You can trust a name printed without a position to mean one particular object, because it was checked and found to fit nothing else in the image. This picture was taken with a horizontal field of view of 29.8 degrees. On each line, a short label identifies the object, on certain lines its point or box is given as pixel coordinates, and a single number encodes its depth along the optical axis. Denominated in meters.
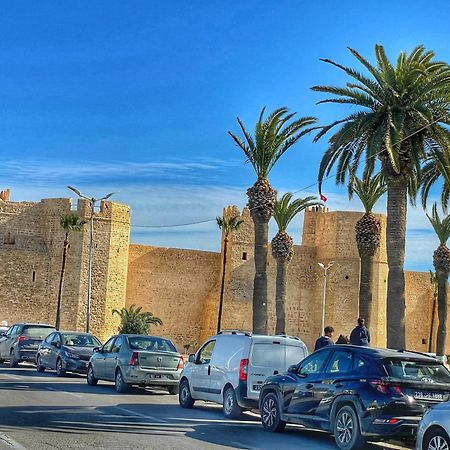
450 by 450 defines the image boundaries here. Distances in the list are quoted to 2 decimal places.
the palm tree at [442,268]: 35.16
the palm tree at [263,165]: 26.77
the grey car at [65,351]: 23.28
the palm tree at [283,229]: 37.62
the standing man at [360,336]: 17.02
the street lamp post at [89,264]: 38.81
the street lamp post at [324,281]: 48.31
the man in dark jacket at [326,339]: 16.86
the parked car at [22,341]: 26.95
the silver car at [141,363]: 18.31
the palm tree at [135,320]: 42.38
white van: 14.52
